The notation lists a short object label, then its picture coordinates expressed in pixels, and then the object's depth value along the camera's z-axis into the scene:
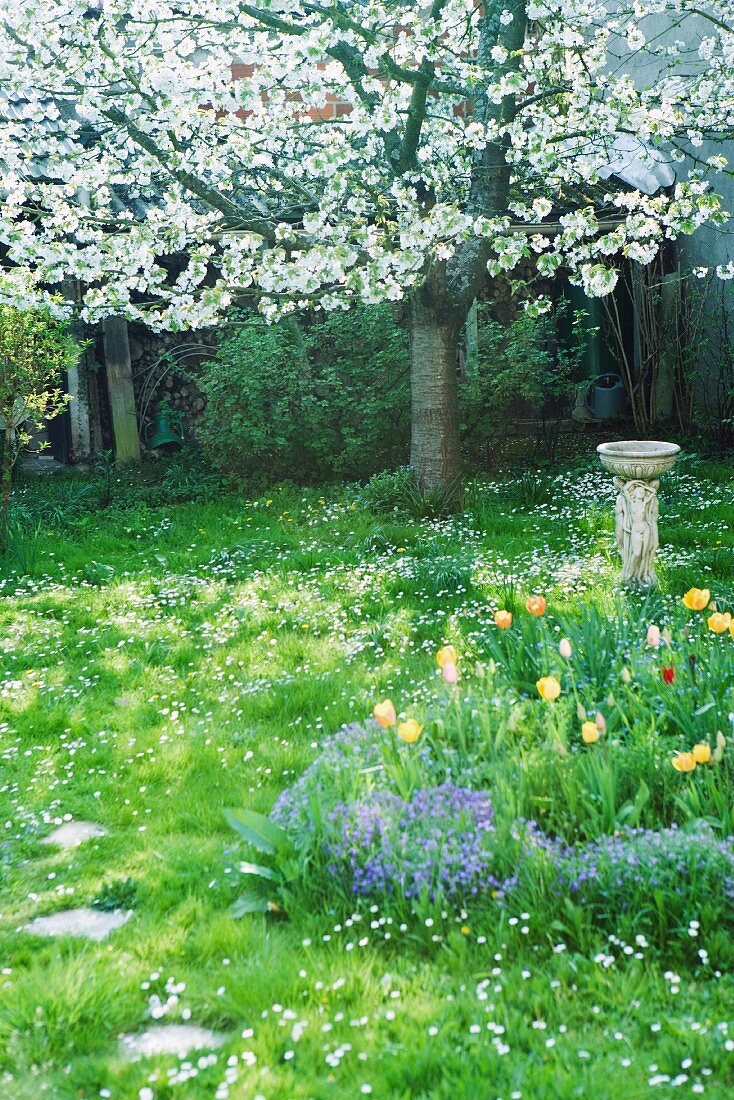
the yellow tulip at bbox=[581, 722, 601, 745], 3.14
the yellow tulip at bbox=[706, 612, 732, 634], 3.55
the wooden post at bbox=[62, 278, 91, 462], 10.44
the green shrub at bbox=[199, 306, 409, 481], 9.22
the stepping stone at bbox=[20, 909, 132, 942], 3.23
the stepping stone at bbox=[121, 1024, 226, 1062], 2.61
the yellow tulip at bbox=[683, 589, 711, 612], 3.84
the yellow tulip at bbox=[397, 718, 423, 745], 3.25
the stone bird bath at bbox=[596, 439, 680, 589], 5.71
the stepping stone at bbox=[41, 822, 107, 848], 3.87
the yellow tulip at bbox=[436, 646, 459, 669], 3.51
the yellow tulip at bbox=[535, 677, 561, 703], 3.35
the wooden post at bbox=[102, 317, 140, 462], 10.29
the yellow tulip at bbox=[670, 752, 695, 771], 3.06
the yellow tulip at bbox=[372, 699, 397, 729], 3.34
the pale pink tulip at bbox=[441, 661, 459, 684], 3.51
